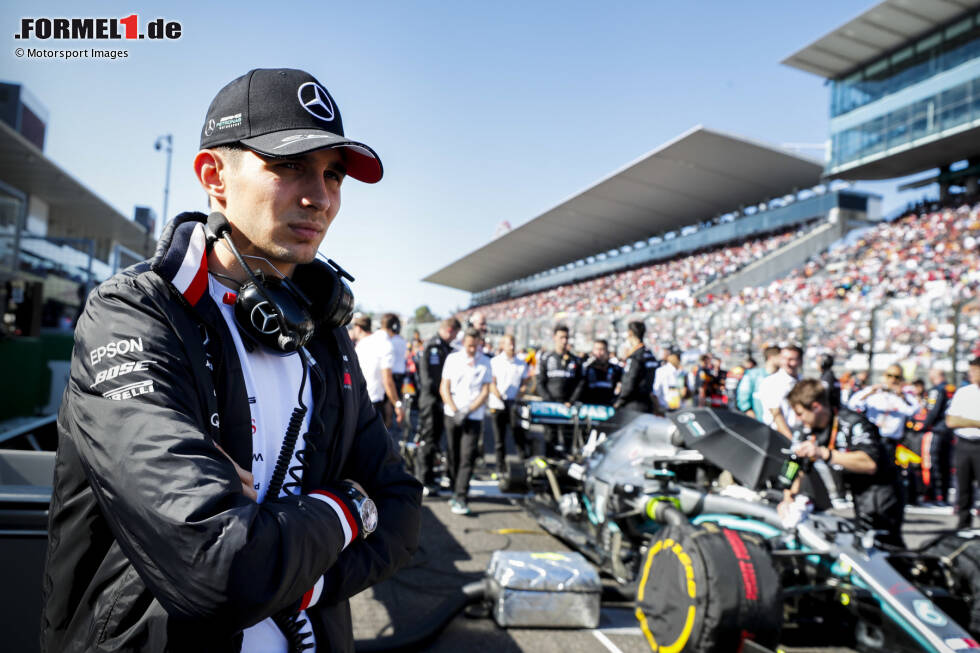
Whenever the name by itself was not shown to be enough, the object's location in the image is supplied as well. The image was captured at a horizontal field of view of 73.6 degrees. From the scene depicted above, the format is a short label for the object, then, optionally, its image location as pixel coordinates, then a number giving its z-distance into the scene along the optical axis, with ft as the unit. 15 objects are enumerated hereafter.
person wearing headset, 3.18
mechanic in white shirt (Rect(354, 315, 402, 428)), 24.22
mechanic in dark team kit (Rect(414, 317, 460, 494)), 24.50
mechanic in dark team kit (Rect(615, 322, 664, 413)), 26.71
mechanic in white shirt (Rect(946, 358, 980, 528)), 22.47
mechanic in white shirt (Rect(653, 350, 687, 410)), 38.22
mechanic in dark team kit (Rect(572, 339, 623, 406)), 30.22
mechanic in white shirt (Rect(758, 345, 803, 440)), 21.26
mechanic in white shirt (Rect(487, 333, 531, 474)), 28.63
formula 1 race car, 10.25
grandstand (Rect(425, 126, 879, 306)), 99.66
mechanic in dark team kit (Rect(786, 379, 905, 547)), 15.33
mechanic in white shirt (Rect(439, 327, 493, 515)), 22.23
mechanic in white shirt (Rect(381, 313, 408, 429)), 25.64
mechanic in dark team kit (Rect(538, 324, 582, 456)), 30.35
